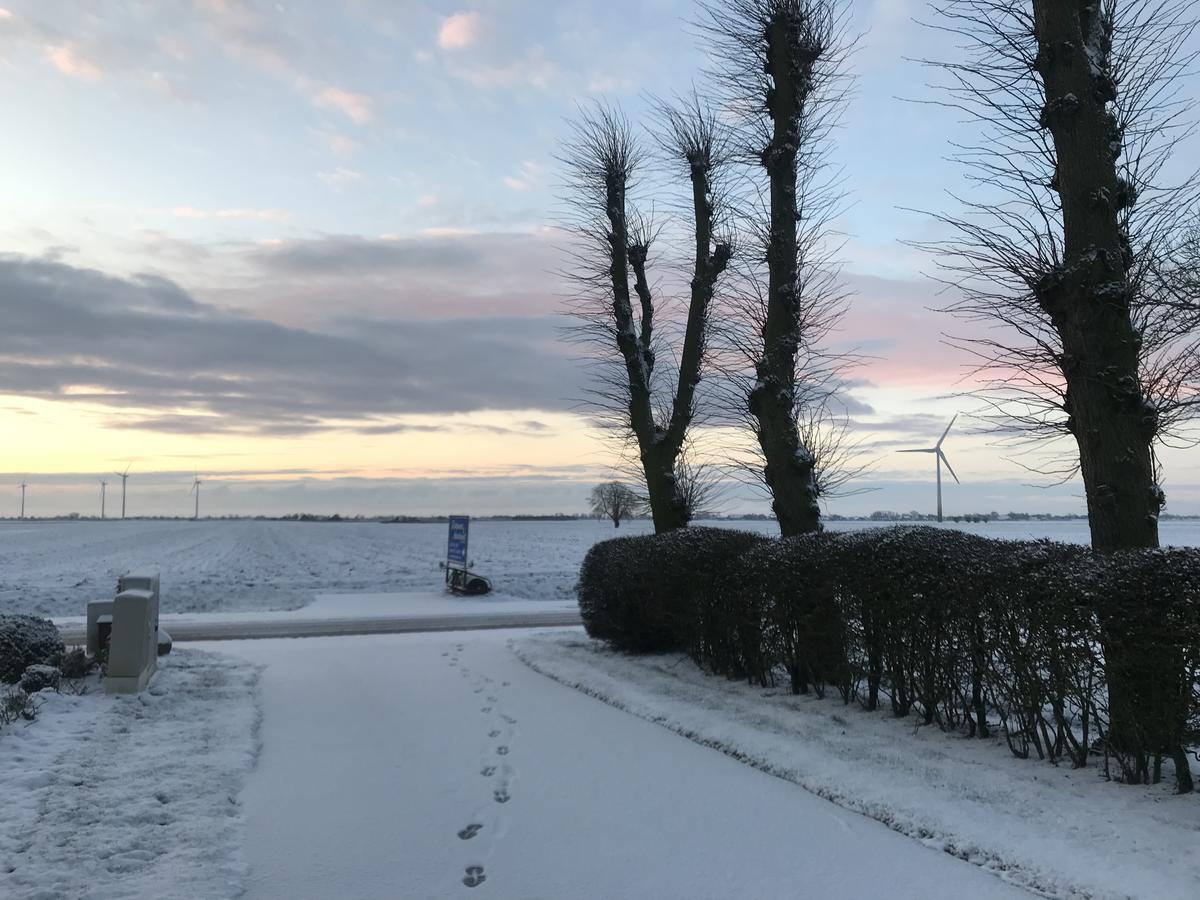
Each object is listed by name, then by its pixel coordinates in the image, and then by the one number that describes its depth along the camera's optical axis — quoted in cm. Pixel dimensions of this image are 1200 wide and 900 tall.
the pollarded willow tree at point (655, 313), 1471
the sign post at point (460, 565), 2284
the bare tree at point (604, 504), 8514
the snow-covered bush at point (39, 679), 810
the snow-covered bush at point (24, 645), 876
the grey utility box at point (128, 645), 859
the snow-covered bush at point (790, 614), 759
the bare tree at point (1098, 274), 658
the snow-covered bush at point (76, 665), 906
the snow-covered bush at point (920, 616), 621
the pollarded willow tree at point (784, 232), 1123
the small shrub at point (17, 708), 710
